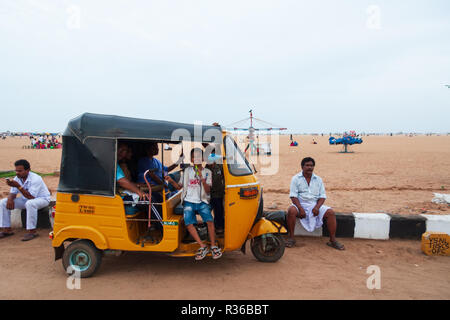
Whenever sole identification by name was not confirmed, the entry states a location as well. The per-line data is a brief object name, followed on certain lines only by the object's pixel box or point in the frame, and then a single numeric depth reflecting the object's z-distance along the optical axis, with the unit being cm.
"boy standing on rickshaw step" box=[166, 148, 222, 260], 413
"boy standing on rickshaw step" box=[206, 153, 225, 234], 425
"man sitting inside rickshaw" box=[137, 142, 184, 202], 485
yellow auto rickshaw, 392
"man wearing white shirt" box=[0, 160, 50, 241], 546
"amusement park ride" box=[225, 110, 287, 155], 2578
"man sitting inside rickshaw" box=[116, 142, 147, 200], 404
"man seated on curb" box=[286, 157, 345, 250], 516
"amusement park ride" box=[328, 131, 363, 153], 2816
